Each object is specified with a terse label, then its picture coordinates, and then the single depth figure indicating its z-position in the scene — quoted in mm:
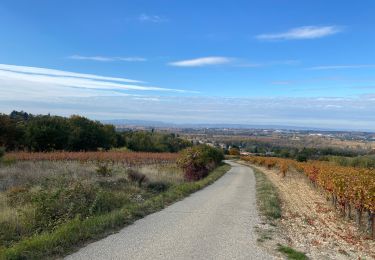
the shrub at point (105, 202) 12492
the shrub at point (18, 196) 12656
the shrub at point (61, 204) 10594
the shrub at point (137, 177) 21761
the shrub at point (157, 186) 21839
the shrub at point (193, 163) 31969
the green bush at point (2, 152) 29109
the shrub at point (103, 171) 23180
